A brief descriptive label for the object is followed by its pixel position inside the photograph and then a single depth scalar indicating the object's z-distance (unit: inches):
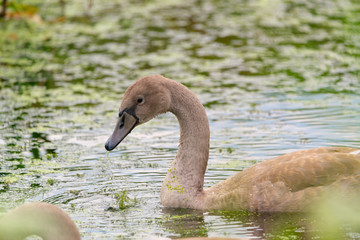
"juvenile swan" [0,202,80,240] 441.4
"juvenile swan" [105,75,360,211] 599.2
